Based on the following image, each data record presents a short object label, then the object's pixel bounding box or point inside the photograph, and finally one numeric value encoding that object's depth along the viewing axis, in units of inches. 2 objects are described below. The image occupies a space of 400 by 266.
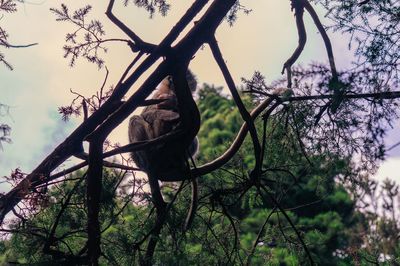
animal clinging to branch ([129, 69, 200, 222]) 122.6
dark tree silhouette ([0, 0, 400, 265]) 114.3
